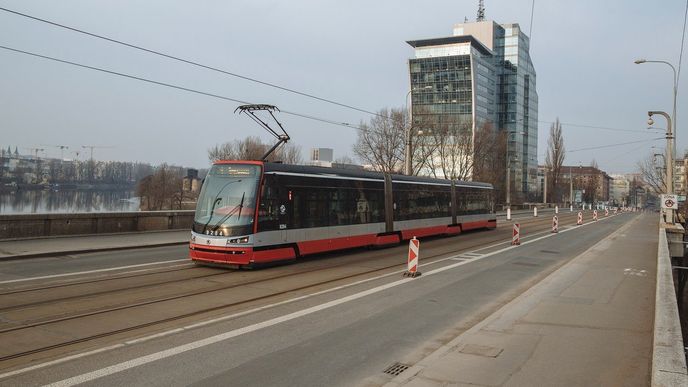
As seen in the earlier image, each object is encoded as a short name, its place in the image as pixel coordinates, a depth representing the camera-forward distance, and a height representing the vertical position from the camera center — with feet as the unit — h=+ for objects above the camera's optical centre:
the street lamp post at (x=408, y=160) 117.19 +9.06
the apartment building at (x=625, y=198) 482.53 +1.38
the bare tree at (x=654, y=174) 195.58 +10.79
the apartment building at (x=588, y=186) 367.15 +11.12
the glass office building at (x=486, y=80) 358.76 +92.31
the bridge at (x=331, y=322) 17.52 -6.33
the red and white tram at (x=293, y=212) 41.96 -1.53
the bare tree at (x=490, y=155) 210.38 +19.32
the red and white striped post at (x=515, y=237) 71.10 -5.60
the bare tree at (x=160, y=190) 205.36 +2.23
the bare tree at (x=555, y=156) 306.14 +26.83
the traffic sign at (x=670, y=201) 88.69 -0.23
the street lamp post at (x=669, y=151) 89.68 +9.03
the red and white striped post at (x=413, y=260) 40.88 -5.22
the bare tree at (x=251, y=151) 242.76 +23.96
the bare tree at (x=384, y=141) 194.29 +22.69
